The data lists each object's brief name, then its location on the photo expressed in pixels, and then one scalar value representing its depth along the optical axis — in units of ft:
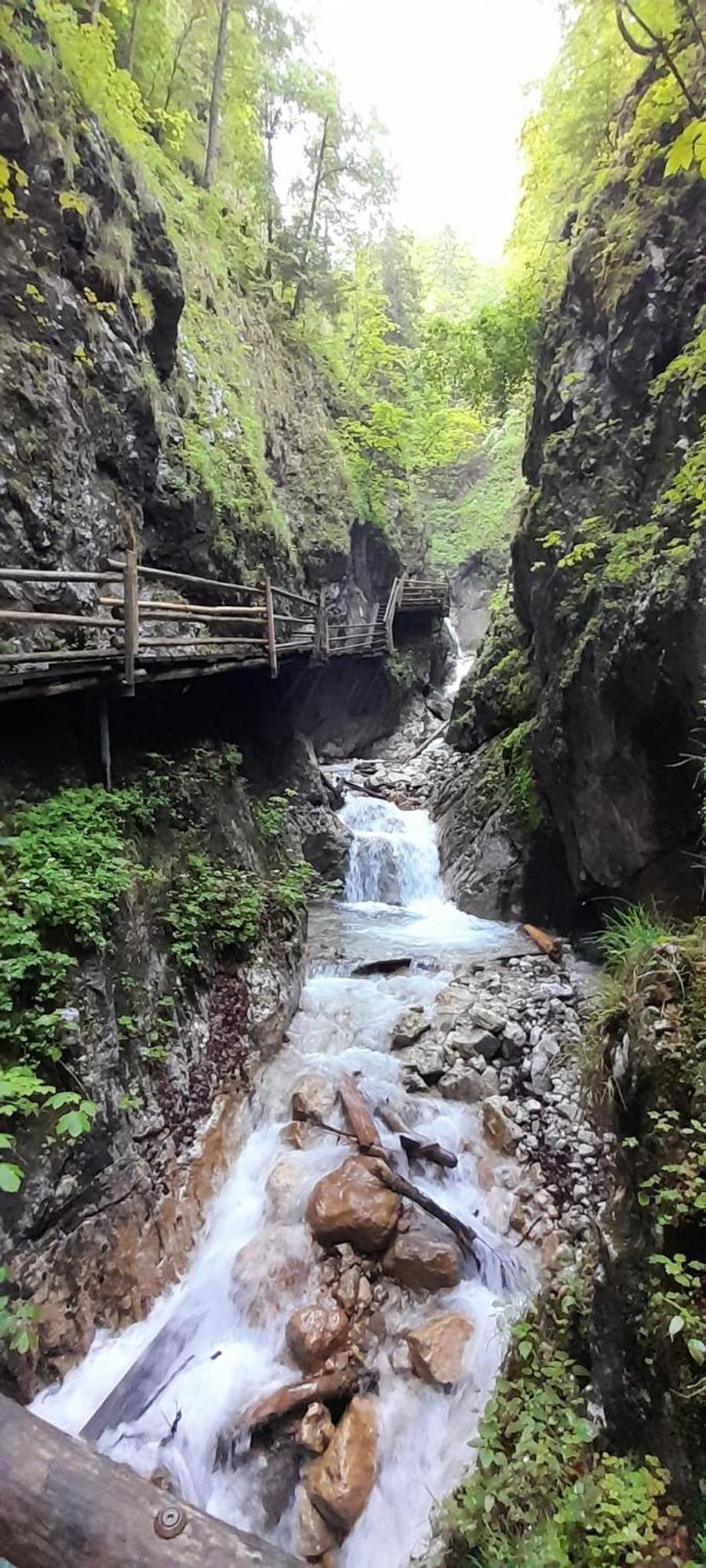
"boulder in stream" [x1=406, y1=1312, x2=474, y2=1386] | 12.71
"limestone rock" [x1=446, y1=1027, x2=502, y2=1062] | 20.39
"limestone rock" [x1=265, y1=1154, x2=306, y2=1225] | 16.12
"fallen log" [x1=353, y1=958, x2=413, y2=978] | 26.20
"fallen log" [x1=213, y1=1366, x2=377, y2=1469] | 12.09
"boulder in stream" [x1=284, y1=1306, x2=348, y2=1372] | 13.12
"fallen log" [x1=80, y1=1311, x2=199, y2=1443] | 12.30
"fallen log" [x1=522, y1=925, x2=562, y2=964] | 26.78
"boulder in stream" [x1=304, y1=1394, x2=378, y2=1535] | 11.06
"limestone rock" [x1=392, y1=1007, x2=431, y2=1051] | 21.42
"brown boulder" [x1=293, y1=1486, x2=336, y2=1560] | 10.77
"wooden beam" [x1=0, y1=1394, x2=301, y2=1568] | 5.78
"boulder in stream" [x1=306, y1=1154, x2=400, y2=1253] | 14.87
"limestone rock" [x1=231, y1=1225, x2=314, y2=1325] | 14.40
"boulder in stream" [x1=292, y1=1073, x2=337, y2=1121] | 18.81
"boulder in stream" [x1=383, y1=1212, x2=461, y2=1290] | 14.20
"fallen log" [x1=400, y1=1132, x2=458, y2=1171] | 16.84
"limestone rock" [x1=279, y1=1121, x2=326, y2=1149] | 18.04
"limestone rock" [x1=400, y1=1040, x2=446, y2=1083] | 19.80
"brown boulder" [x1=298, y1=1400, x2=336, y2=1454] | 11.86
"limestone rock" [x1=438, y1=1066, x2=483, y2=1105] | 19.11
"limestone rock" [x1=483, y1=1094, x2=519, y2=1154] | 17.44
